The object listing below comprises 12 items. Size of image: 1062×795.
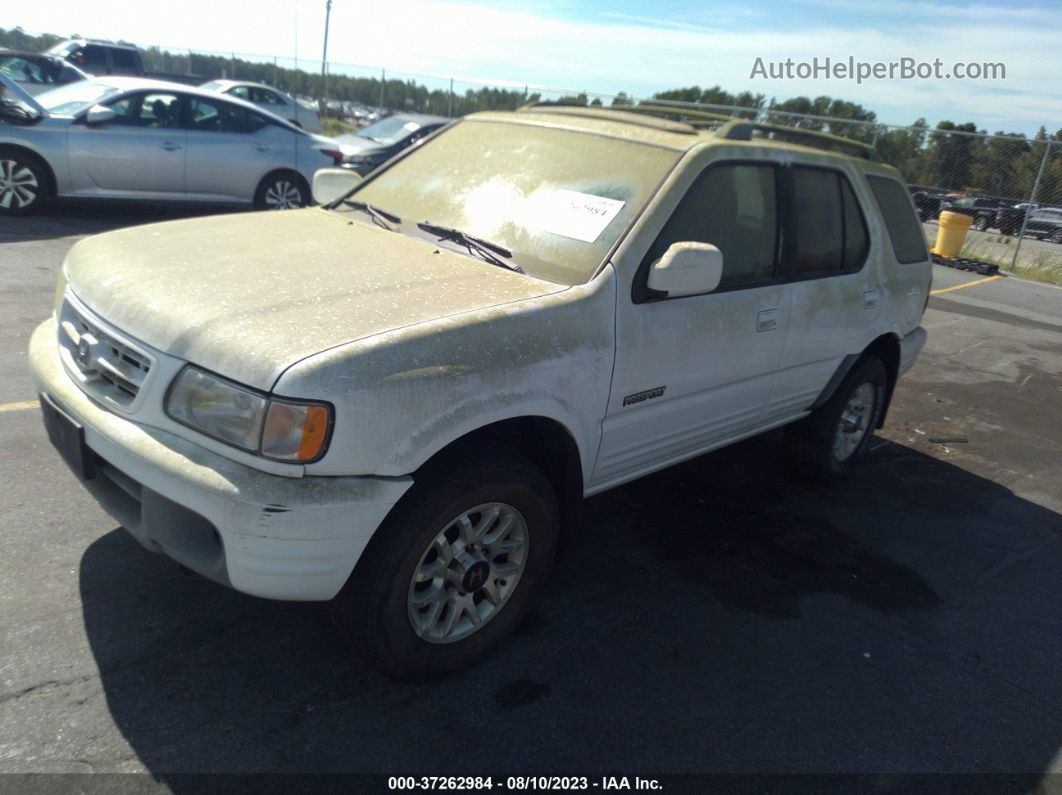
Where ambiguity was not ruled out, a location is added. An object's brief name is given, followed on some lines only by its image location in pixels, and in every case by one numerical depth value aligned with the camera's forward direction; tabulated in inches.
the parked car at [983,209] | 738.2
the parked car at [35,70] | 645.9
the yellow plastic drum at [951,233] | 630.5
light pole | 1229.1
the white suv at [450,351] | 99.7
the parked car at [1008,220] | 742.7
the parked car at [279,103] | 837.2
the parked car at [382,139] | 571.2
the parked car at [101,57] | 964.0
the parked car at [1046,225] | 764.0
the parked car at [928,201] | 765.9
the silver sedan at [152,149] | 366.6
